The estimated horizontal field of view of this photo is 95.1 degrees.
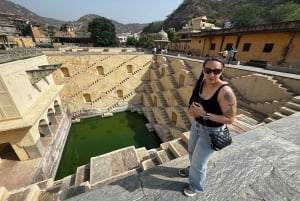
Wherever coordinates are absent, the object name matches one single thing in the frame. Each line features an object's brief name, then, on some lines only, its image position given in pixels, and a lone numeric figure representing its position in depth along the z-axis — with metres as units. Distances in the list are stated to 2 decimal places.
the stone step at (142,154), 4.57
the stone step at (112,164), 4.40
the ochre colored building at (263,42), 9.23
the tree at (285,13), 24.02
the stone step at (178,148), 3.45
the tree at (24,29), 37.87
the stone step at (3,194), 3.13
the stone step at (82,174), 4.48
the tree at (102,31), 30.97
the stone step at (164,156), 3.44
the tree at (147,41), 33.41
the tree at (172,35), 35.91
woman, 1.43
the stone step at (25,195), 2.99
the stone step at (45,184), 4.27
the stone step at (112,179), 3.61
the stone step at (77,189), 3.24
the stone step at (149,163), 3.44
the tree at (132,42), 39.60
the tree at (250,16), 31.34
